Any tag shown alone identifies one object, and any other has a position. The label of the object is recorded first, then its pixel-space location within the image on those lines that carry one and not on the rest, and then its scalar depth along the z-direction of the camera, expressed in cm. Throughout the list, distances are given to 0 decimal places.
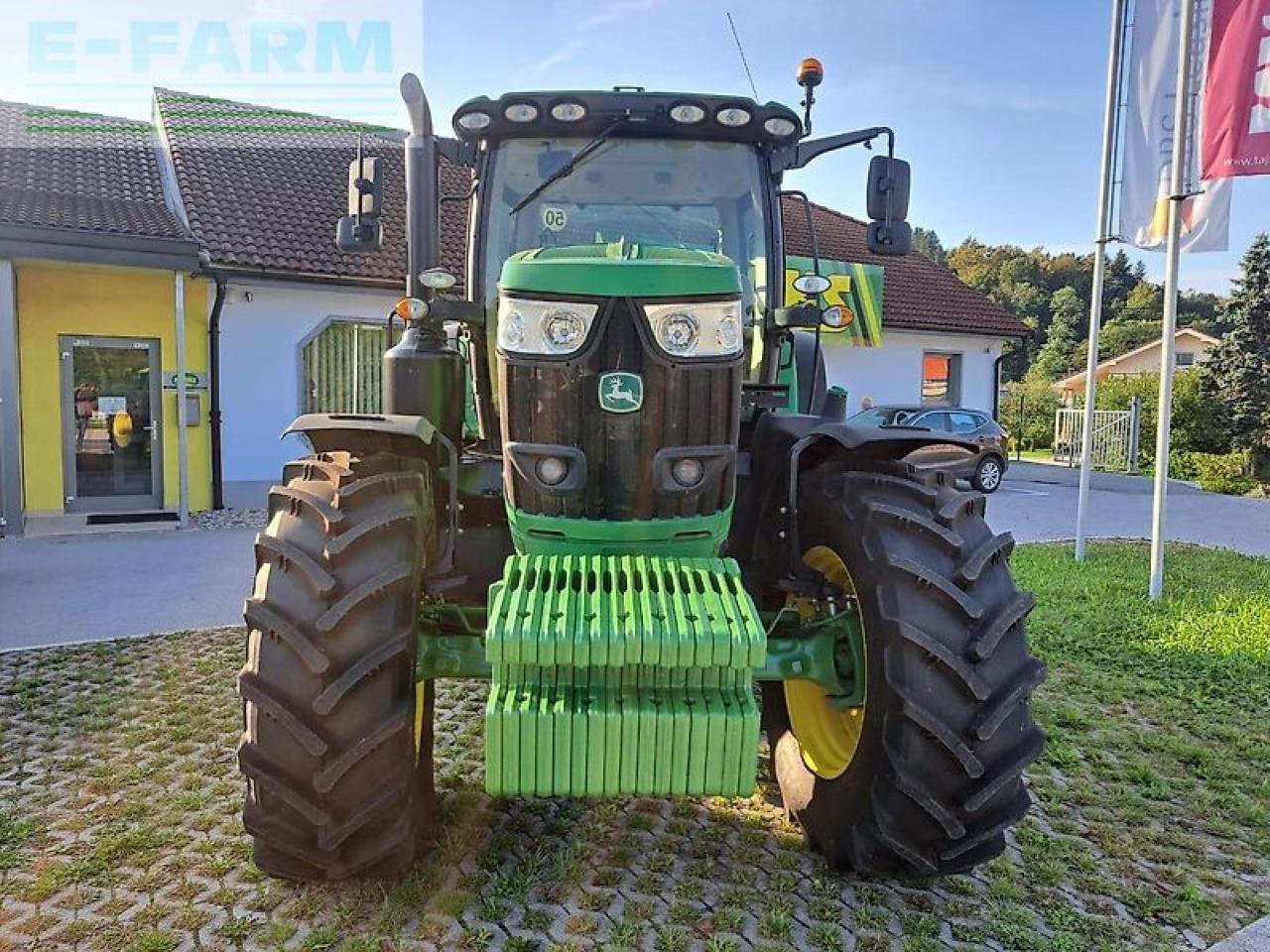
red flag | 771
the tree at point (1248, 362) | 2338
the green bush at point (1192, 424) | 2461
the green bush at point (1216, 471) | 2064
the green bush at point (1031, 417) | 3347
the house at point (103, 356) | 1074
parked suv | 1662
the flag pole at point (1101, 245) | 888
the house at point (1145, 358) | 4712
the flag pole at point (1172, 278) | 795
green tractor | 264
